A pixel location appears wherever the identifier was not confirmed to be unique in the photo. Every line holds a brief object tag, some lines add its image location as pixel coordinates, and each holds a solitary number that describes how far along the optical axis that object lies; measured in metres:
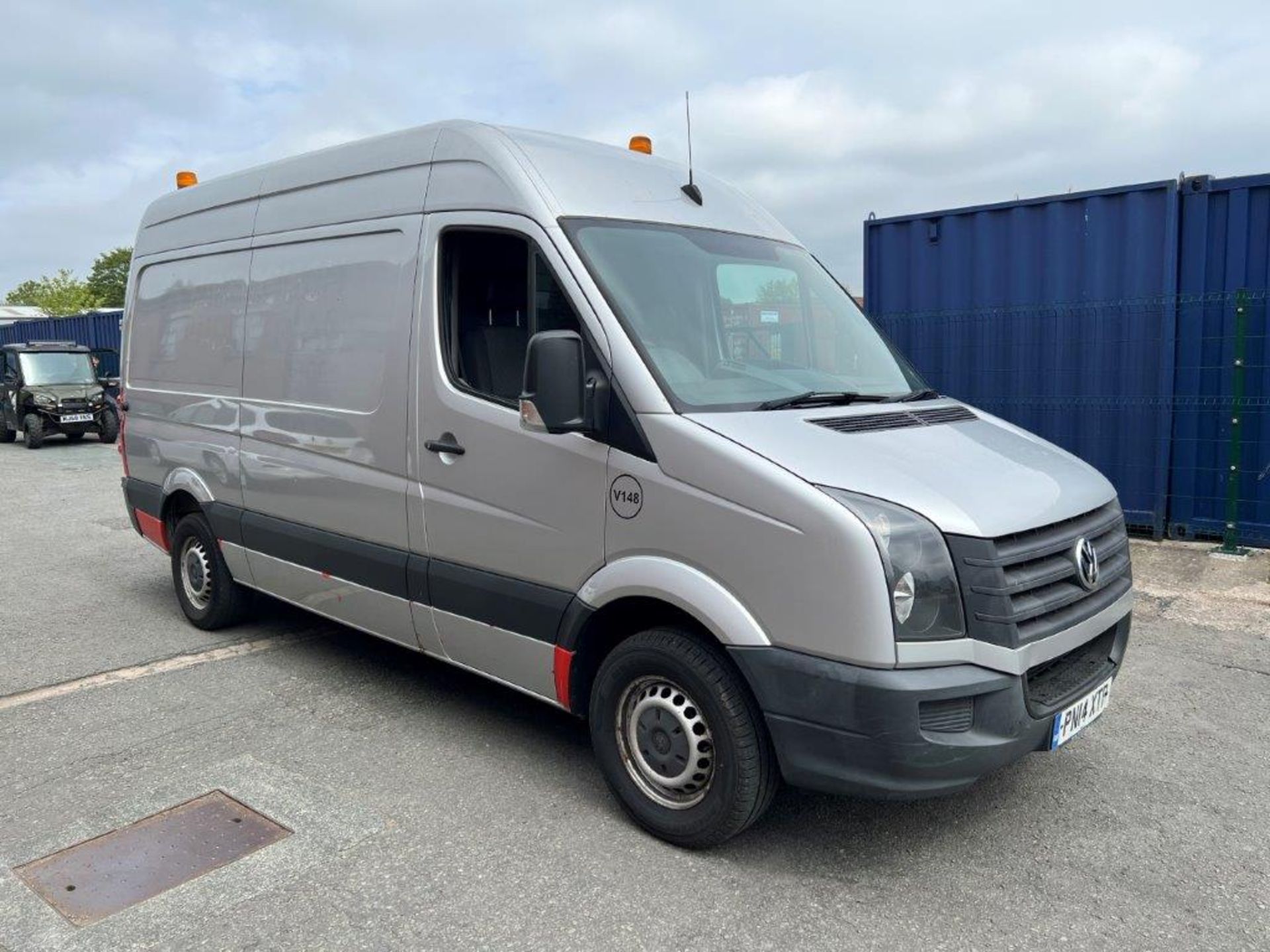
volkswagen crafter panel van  2.85
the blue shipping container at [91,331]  22.36
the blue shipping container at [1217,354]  7.34
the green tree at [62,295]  59.47
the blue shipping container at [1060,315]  7.75
